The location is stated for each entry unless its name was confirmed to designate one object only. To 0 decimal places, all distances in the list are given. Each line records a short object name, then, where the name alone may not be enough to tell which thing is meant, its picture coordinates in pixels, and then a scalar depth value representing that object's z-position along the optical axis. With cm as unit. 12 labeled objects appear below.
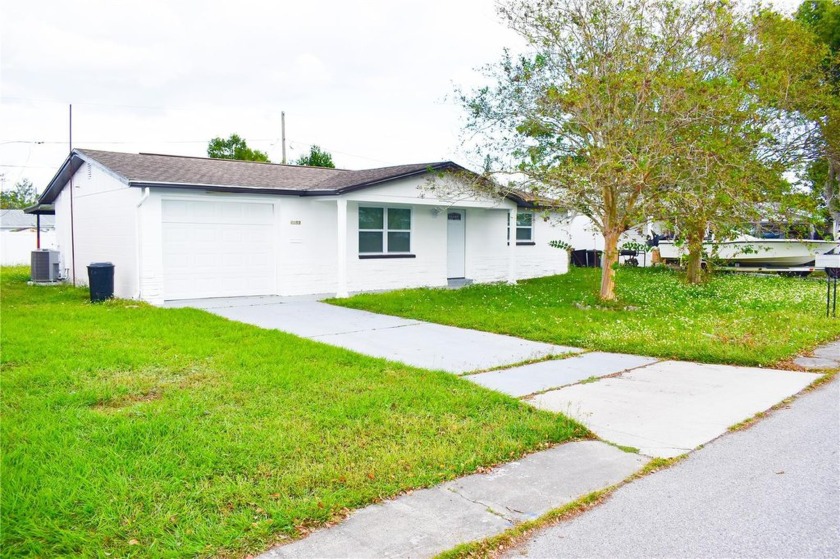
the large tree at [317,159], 3519
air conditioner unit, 1769
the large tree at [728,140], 1100
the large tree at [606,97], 1116
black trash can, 1295
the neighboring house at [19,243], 2827
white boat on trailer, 2033
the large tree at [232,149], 3584
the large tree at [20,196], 5959
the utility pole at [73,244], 1741
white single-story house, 1322
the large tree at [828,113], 1806
